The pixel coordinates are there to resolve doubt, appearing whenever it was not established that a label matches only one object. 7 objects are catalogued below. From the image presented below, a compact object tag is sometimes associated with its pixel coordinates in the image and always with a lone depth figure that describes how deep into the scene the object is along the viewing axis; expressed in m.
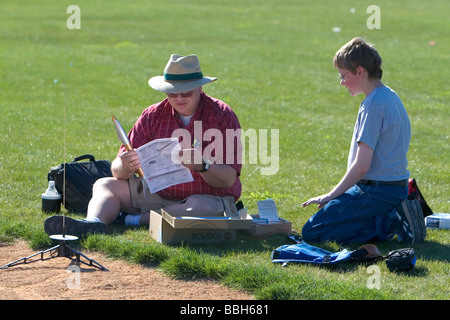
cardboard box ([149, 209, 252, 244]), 12.47
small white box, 13.97
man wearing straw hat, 13.26
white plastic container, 14.52
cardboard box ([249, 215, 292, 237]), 13.28
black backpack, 14.70
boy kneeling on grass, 12.74
